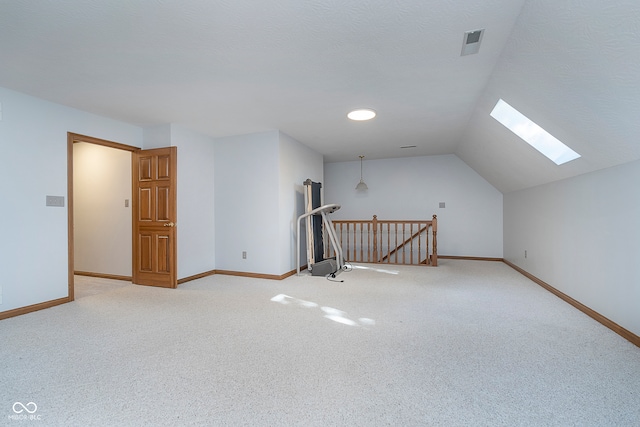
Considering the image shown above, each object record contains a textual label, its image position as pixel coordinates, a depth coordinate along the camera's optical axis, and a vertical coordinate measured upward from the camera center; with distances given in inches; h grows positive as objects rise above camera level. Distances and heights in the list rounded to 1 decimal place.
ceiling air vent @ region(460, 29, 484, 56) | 86.2 +51.7
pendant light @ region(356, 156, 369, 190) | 295.4 +27.2
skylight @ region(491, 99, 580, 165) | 131.6 +36.8
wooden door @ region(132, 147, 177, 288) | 168.7 -1.0
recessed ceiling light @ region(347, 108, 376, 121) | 152.2 +51.7
